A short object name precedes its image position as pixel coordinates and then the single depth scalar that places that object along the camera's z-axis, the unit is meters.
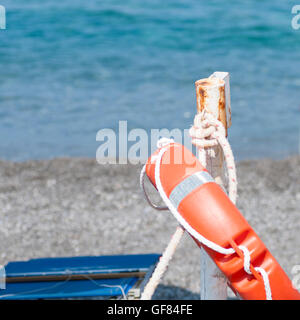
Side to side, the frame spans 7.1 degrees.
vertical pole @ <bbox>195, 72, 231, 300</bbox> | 8.19
